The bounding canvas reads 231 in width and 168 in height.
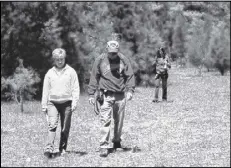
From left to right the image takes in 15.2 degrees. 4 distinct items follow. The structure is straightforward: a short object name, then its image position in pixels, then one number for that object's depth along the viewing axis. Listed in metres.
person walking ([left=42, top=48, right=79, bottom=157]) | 14.88
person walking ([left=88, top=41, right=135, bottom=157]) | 15.44
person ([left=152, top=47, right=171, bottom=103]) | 31.30
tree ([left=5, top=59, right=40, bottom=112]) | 29.51
